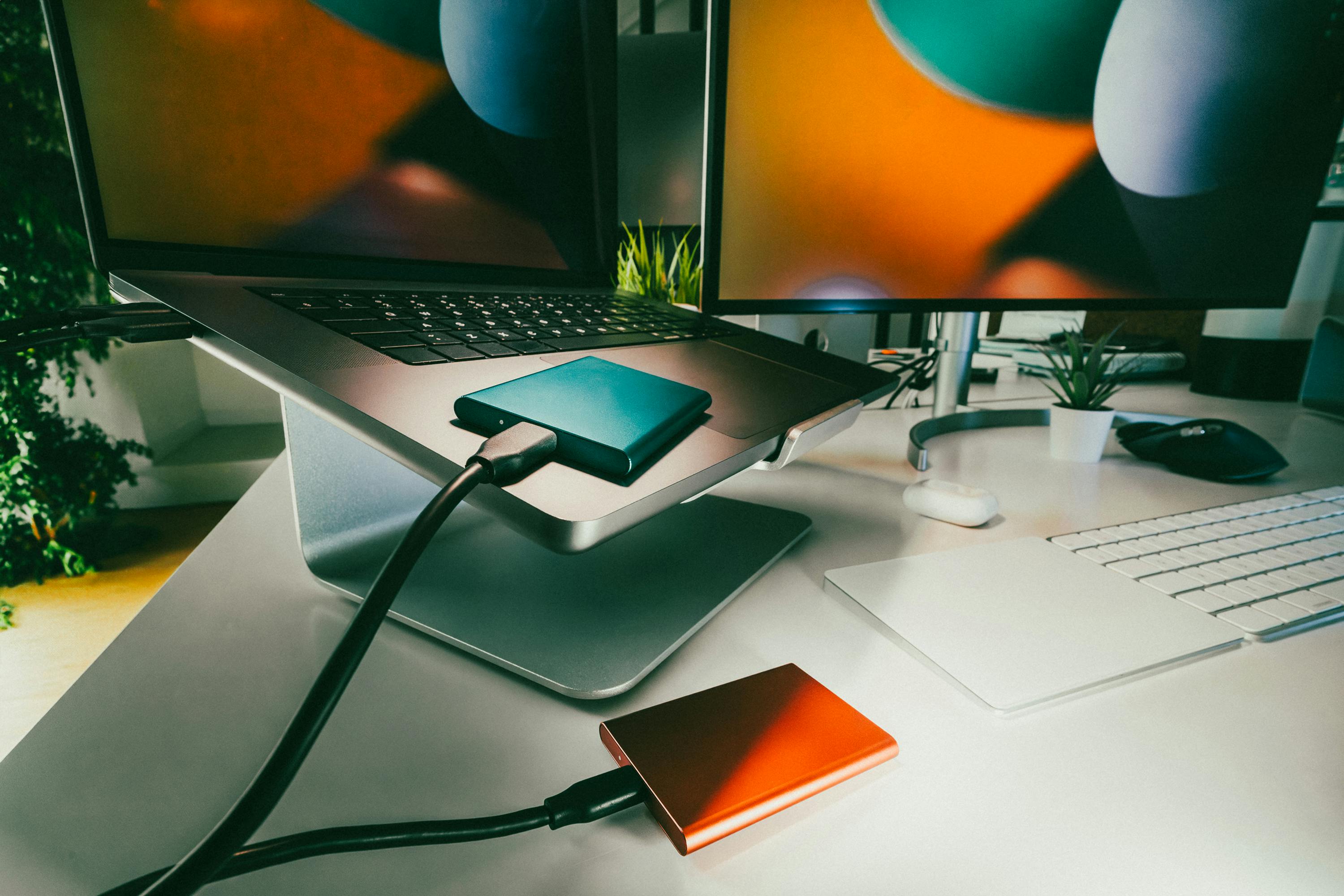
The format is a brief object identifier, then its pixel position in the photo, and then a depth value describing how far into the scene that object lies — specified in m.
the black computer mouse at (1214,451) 0.57
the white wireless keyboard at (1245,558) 0.33
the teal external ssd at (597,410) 0.22
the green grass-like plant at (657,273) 0.79
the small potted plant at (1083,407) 0.63
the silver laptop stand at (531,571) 0.27
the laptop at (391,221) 0.25
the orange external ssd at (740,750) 0.19
